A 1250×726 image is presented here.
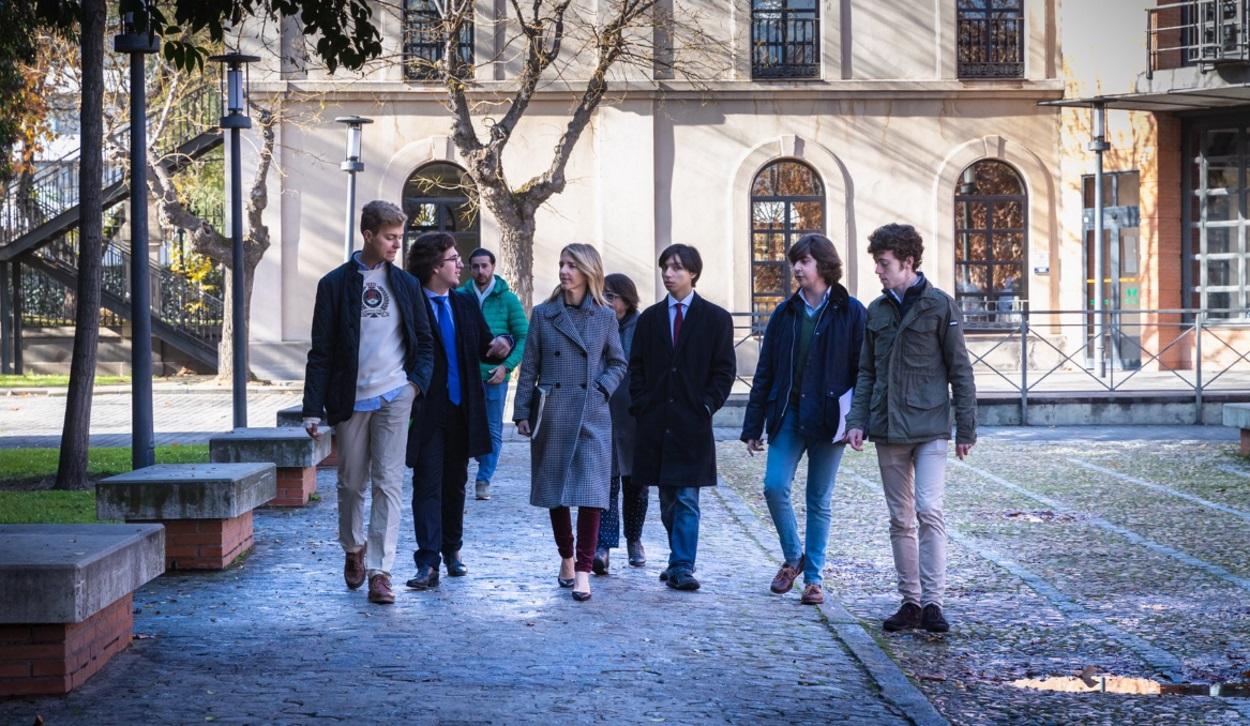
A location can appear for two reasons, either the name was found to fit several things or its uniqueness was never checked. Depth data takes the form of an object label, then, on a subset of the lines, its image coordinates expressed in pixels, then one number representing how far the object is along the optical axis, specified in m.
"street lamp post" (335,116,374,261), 23.59
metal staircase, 30.41
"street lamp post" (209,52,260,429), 16.08
